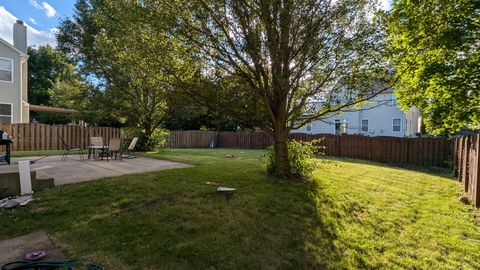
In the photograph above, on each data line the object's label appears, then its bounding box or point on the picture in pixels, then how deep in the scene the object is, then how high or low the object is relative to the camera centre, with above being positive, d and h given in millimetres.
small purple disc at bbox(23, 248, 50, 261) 2703 -1300
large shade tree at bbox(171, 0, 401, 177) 5762 +1849
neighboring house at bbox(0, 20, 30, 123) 15234 +3030
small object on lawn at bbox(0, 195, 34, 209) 4066 -1150
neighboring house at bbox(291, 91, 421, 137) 20531 +818
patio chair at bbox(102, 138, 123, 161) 9773 -566
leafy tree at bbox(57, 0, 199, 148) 5844 +2162
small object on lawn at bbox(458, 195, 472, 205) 5645 -1401
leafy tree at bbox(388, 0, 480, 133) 5758 +1901
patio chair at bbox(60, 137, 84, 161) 9814 -1045
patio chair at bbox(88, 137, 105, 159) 10011 -527
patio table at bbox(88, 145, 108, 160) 9890 -617
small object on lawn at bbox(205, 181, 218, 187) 6003 -1181
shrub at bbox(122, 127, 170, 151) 14680 -446
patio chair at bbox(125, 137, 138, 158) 11117 -830
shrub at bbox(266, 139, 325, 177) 7160 -762
